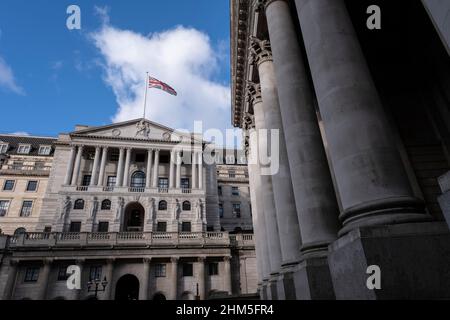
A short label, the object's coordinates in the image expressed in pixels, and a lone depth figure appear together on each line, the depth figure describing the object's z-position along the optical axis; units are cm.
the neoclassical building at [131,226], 3712
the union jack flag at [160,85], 4550
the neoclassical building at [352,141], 449
